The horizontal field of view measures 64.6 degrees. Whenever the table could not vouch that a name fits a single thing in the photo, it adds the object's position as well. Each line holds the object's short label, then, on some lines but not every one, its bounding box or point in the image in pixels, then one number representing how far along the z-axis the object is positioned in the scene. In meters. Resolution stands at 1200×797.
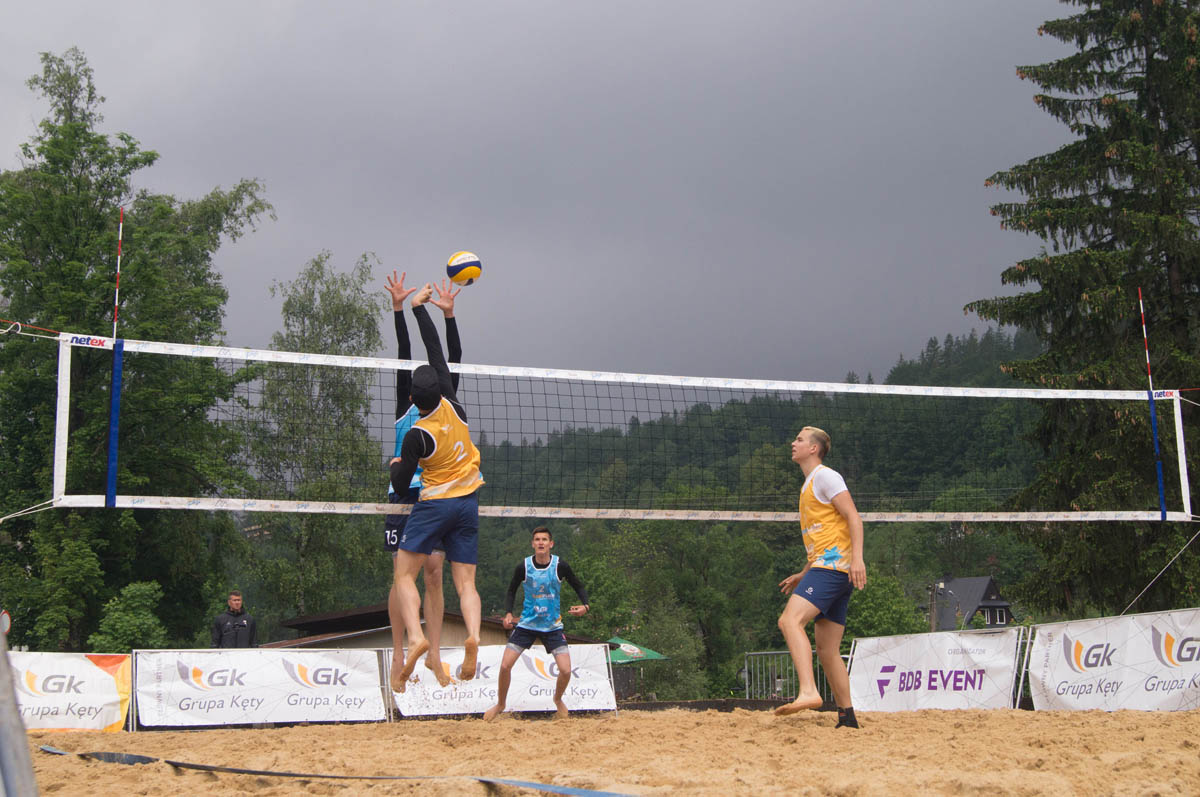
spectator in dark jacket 9.59
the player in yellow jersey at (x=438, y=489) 5.23
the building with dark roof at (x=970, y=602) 57.34
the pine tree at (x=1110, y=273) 14.16
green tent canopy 20.30
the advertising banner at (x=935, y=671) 8.56
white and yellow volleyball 6.16
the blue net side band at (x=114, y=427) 6.12
